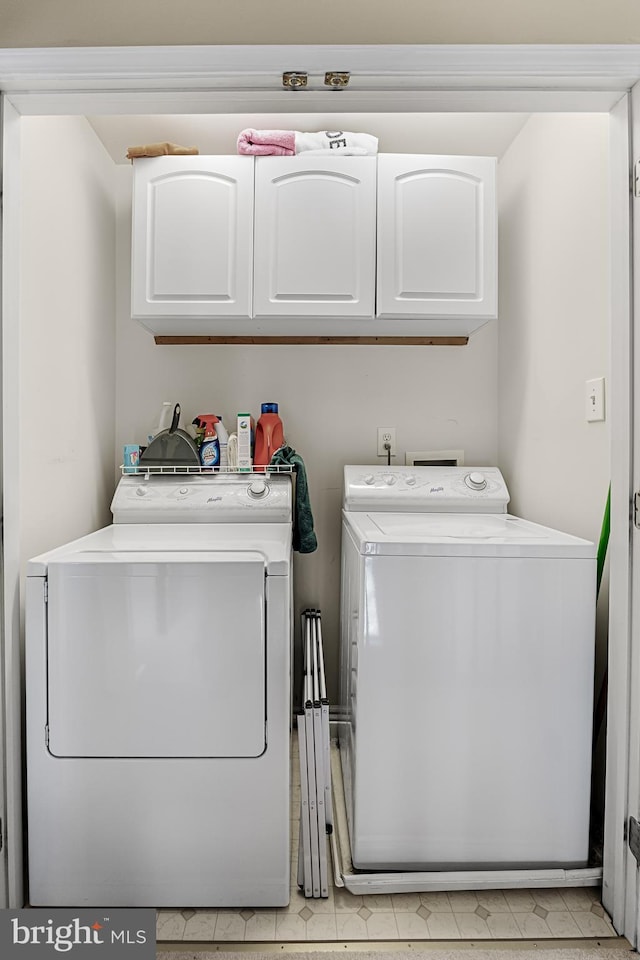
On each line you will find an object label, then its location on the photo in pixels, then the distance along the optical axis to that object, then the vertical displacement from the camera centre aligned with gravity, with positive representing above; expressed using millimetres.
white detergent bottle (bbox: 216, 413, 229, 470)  2379 +120
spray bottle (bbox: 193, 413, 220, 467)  2355 +123
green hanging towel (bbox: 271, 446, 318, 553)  2264 -144
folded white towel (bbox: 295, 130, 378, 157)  2182 +1239
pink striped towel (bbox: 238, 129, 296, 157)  2148 +1224
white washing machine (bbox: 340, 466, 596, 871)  1507 -607
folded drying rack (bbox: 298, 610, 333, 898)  1484 -839
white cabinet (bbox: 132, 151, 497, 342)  2150 +870
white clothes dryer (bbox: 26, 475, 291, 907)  1418 -642
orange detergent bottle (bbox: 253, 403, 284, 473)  2357 +145
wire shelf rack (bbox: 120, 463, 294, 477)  2301 +1
